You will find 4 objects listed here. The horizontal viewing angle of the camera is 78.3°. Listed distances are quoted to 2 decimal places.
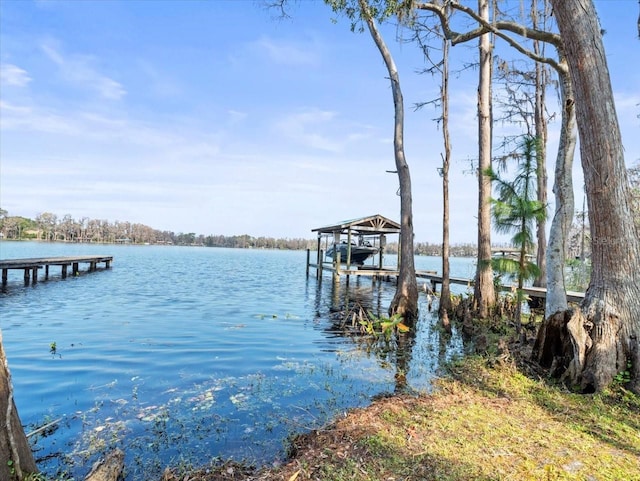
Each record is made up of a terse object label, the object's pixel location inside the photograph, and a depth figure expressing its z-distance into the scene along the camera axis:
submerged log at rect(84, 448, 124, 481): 3.27
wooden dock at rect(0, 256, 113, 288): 19.28
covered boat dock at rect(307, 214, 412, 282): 22.31
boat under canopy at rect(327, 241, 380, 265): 28.11
